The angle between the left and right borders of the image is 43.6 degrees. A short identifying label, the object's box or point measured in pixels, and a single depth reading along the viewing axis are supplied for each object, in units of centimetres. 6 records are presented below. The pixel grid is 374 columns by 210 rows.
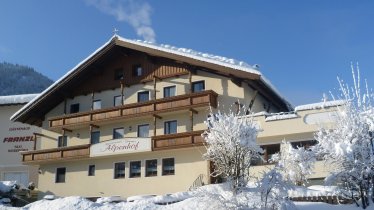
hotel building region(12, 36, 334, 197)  2723
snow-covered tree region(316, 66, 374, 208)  1594
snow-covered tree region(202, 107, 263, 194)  1703
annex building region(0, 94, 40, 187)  4082
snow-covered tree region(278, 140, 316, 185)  2084
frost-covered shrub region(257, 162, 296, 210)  1479
